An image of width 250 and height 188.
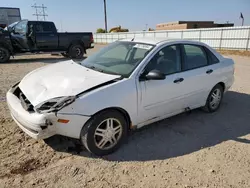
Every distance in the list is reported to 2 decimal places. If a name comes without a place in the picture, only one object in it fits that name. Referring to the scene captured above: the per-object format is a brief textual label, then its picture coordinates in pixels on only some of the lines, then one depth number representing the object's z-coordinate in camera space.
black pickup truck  11.04
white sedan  2.66
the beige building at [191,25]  40.97
